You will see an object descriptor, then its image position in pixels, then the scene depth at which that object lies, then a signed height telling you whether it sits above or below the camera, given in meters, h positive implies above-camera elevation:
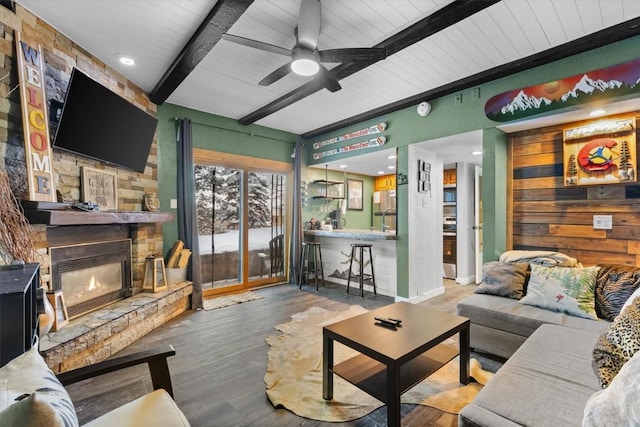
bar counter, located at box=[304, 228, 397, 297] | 4.49 -0.73
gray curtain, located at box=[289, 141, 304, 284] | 5.32 -0.25
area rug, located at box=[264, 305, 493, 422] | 1.88 -1.26
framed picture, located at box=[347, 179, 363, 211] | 6.76 +0.44
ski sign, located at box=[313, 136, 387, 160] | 4.40 +1.08
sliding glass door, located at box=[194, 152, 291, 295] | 4.57 -0.15
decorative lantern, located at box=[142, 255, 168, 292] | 3.51 -0.73
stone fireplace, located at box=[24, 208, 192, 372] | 2.27 -0.67
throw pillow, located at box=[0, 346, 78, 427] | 0.62 -0.48
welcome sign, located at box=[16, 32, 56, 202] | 2.21 +0.74
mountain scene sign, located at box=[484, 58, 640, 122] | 2.39 +1.08
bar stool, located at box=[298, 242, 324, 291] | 5.11 -0.86
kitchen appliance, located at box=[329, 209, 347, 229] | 6.26 -0.13
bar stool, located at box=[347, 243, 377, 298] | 4.58 -0.77
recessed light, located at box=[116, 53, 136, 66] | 2.86 +1.56
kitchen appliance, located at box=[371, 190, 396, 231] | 6.93 +0.13
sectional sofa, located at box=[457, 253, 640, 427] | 1.19 -0.84
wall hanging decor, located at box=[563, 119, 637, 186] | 2.60 +0.53
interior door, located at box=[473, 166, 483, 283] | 5.20 -0.16
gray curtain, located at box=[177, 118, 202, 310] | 4.02 +0.18
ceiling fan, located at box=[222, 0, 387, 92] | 2.13 +1.31
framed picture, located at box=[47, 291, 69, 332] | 2.39 -0.79
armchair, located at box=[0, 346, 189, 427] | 0.63 -0.58
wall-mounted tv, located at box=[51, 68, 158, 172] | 2.54 +0.89
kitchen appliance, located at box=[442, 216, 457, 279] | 5.49 -0.69
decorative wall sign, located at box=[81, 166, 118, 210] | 2.84 +0.29
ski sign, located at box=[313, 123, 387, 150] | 4.39 +1.28
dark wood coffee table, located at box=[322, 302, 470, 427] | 1.60 -0.82
